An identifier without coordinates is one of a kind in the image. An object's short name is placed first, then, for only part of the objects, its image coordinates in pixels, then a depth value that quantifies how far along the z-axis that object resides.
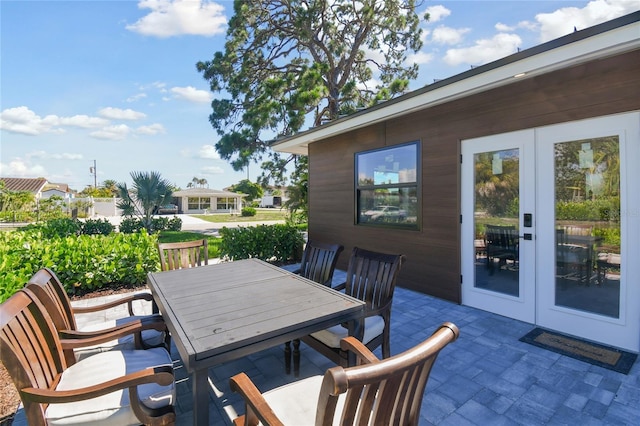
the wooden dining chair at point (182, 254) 3.15
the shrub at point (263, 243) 5.91
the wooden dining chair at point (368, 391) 0.80
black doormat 2.46
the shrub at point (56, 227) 6.14
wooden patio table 1.33
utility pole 36.28
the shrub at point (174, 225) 14.06
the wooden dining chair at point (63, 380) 1.18
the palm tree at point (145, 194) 9.72
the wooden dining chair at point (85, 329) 1.71
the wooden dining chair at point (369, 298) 2.09
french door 2.68
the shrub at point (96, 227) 9.71
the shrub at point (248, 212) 25.27
